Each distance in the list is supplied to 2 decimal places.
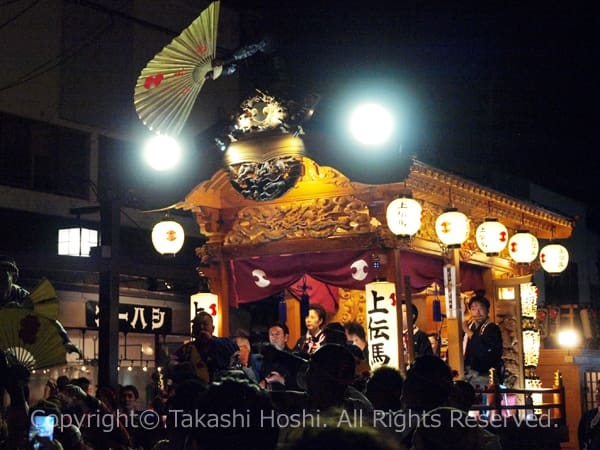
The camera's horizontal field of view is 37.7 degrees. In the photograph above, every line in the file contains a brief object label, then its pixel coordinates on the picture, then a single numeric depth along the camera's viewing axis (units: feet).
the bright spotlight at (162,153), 46.51
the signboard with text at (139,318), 75.82
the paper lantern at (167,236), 52.16
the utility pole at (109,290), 53.36
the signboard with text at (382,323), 43.47
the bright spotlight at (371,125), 41.73
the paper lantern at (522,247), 58.13
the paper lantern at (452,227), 47.70
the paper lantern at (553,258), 61.82
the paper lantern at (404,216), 43.83
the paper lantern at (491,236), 52.60
